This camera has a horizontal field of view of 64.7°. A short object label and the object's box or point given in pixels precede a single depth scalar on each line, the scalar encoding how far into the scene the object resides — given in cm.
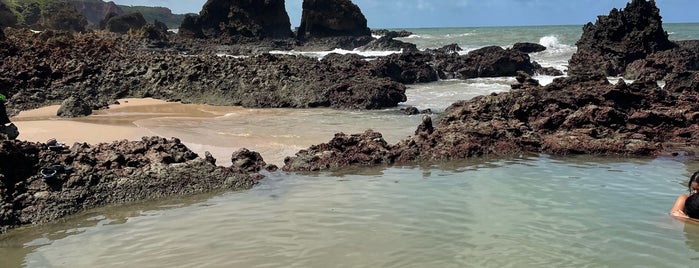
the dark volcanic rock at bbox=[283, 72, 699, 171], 993
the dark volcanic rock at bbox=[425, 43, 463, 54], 4856
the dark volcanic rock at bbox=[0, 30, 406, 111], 1869
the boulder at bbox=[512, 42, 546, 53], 4444
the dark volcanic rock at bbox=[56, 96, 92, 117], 1611
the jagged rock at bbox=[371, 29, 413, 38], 8322
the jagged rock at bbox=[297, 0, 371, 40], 6600
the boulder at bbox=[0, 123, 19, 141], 949
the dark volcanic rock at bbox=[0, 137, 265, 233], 659
